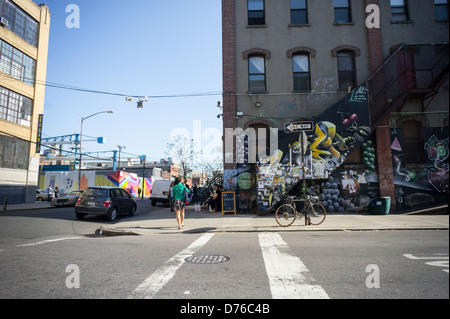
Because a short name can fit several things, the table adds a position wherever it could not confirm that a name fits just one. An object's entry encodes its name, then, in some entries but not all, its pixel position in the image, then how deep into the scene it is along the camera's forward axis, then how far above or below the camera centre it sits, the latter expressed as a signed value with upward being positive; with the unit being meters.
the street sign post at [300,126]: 10.68 +2.51
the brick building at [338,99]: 14.59 +5.07
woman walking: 10.71 -0.29
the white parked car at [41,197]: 32.91 -0.58
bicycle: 10.75 -0.81
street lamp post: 30.77 +8.22
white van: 23.98 -0.02
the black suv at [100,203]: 13.11 -0.53
